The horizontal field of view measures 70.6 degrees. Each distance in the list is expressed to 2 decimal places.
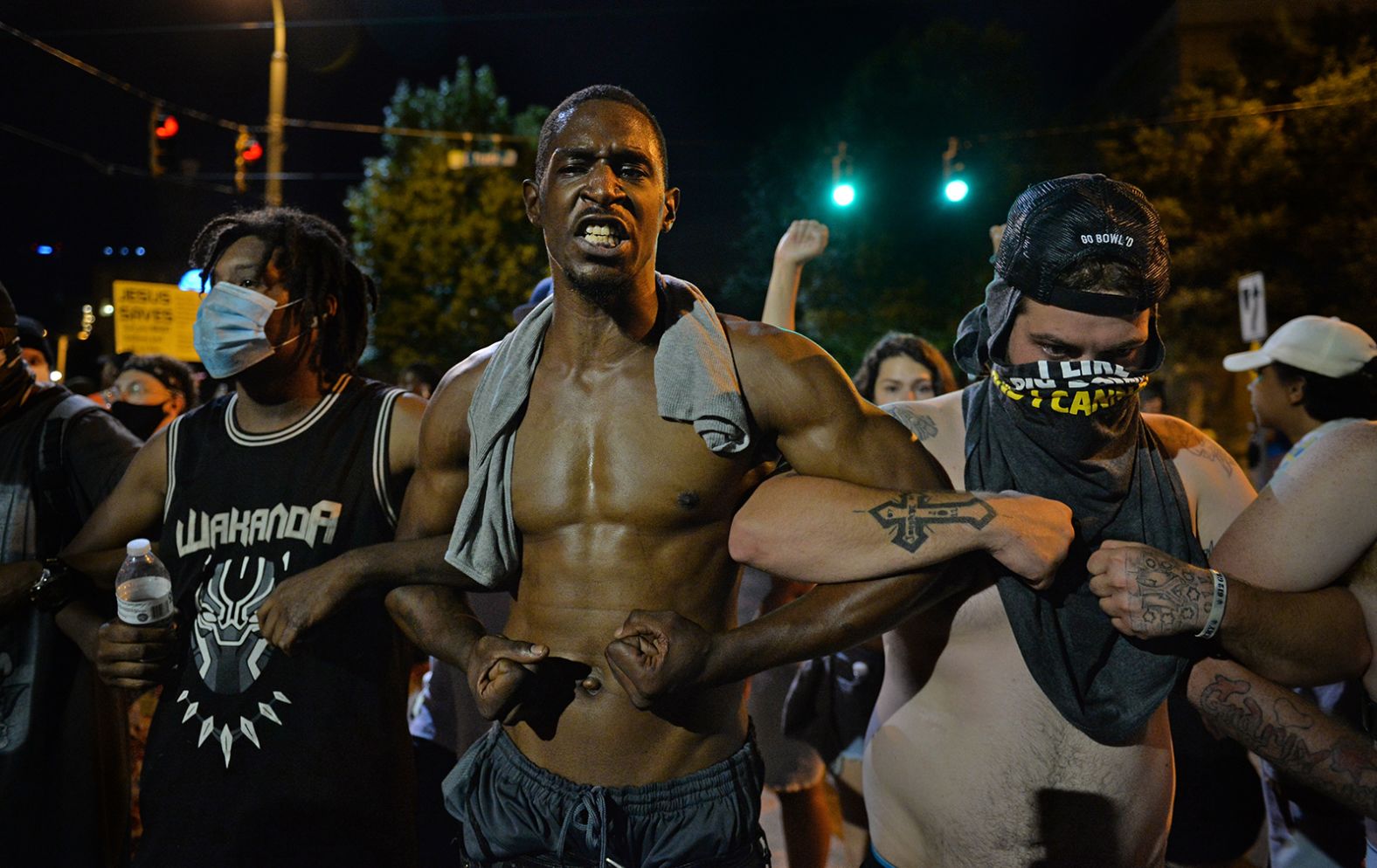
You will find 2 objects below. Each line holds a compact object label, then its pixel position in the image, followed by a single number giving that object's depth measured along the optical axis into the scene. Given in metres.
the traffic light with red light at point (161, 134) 13.50
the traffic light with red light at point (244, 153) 14.09
